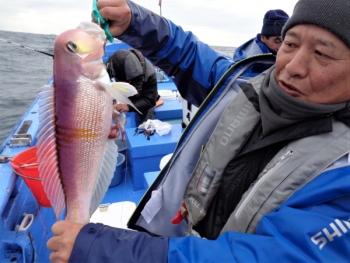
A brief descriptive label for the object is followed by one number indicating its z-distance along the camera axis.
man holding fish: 0.95
